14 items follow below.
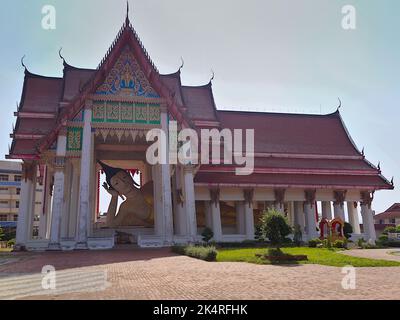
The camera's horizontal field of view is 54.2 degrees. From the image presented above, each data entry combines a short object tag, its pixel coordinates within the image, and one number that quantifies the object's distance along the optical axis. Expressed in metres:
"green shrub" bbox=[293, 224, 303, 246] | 25.09
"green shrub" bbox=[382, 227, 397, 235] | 43.52
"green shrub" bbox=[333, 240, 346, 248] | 22.22
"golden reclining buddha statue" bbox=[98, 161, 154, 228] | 27.78
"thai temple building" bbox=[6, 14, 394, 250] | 21.66
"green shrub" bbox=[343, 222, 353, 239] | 26.94
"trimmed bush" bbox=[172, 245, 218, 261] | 14.39
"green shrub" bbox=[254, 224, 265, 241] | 27.83
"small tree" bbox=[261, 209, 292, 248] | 14.86
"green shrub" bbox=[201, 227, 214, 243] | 25.81
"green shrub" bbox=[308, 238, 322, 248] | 23.35
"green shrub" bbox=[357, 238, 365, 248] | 24.31
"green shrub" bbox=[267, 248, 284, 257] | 13.73
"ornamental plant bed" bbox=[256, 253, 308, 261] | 13.66
